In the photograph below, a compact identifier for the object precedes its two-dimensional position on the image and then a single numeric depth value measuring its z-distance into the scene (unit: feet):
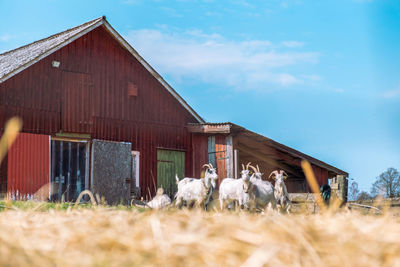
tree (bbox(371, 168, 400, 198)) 142.00
